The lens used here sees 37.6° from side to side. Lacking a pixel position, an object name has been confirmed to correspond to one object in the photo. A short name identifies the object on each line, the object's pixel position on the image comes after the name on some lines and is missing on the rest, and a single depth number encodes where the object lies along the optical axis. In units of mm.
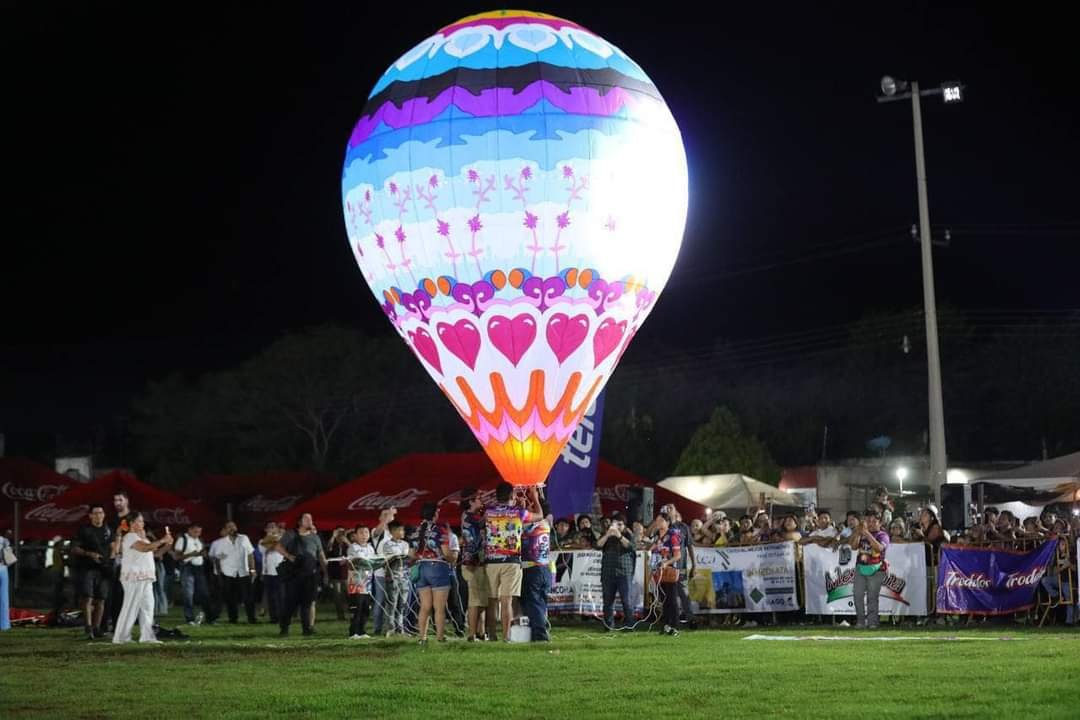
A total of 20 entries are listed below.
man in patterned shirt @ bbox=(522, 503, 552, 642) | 19547
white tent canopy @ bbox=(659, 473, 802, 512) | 43562
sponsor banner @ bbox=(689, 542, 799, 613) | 23828
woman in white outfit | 19938
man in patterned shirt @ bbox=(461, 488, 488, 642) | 19688
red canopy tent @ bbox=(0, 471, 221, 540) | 32844
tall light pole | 33406
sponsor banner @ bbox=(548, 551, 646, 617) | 25312
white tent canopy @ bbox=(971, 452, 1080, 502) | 31875
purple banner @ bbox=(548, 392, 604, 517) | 26453
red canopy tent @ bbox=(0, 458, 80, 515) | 37656
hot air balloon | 23562
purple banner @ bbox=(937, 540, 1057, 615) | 21438
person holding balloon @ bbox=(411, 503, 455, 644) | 19391
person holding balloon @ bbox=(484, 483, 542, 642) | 19438
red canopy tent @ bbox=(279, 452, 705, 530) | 31203
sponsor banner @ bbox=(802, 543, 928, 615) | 22359
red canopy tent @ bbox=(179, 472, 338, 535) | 44781
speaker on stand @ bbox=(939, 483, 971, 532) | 24328
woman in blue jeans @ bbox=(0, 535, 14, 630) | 25562
